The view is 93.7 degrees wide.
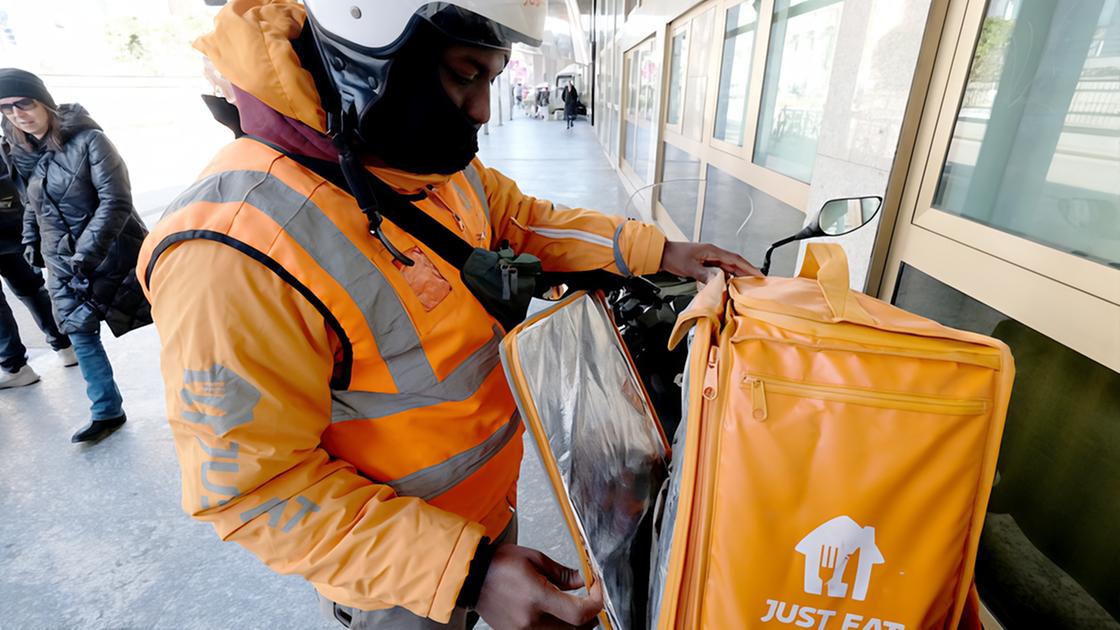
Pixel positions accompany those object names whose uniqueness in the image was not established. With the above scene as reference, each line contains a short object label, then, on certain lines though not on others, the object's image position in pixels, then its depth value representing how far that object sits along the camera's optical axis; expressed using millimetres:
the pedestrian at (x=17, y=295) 3123
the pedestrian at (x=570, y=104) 25094
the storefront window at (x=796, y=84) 2270
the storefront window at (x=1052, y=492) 1092
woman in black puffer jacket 2555
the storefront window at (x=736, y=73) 3217
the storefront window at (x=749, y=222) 2740
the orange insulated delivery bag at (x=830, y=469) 632
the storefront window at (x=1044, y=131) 990
